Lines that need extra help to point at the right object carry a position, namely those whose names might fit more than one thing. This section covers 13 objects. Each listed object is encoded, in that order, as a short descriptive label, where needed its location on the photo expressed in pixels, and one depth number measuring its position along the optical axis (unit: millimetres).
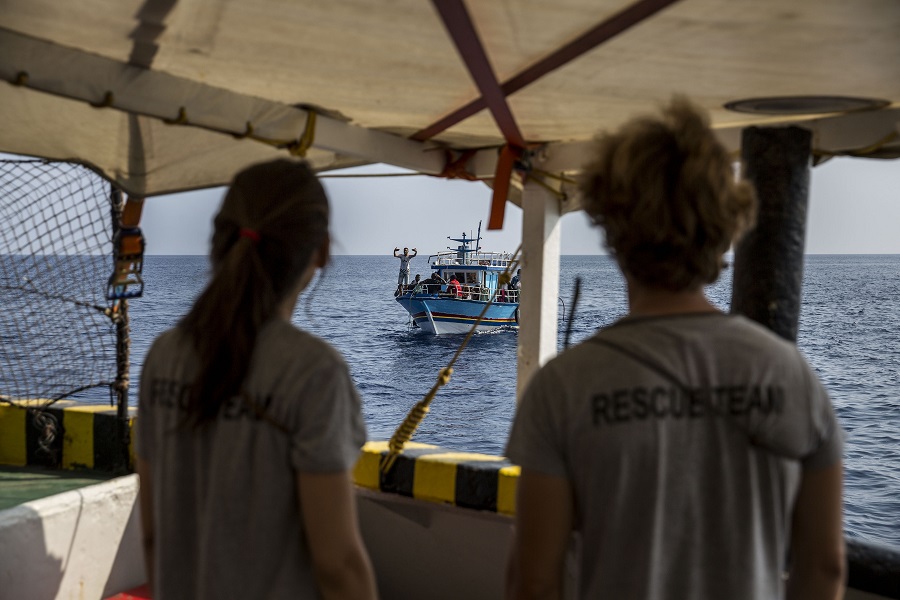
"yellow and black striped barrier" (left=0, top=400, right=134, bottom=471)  4529
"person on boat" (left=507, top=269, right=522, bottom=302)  50562
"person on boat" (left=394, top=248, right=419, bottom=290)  49725
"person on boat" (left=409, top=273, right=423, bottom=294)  49281
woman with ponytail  1387
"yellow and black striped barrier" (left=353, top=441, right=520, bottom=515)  3709
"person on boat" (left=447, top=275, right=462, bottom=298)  49062
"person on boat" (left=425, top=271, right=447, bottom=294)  49250
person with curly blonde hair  1309
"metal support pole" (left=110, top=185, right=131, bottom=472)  4434
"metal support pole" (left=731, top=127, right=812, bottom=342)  2506
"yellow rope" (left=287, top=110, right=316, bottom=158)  3146
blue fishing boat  49062
